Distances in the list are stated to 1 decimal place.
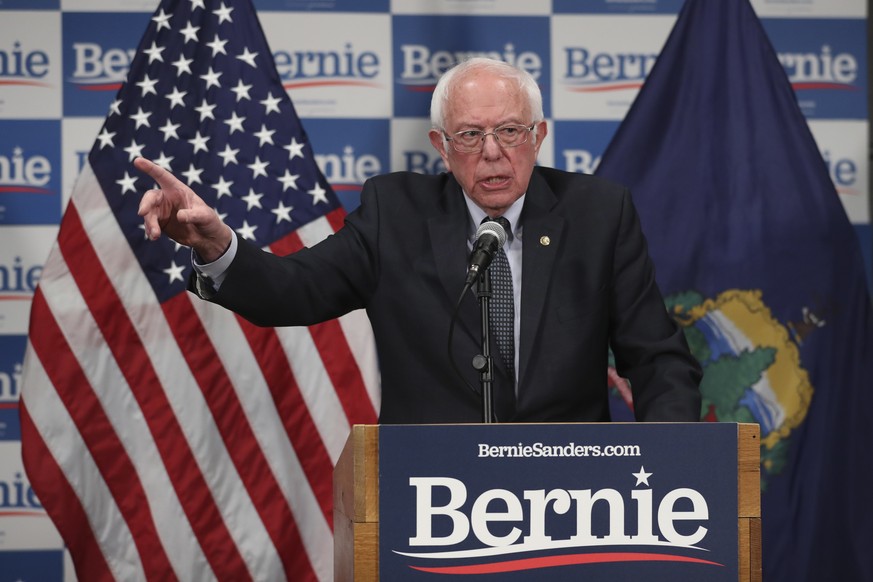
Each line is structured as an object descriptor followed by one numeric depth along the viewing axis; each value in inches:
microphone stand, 579.1
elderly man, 590.7
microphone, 579.1
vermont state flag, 628.8
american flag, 627.2
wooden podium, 572.3
